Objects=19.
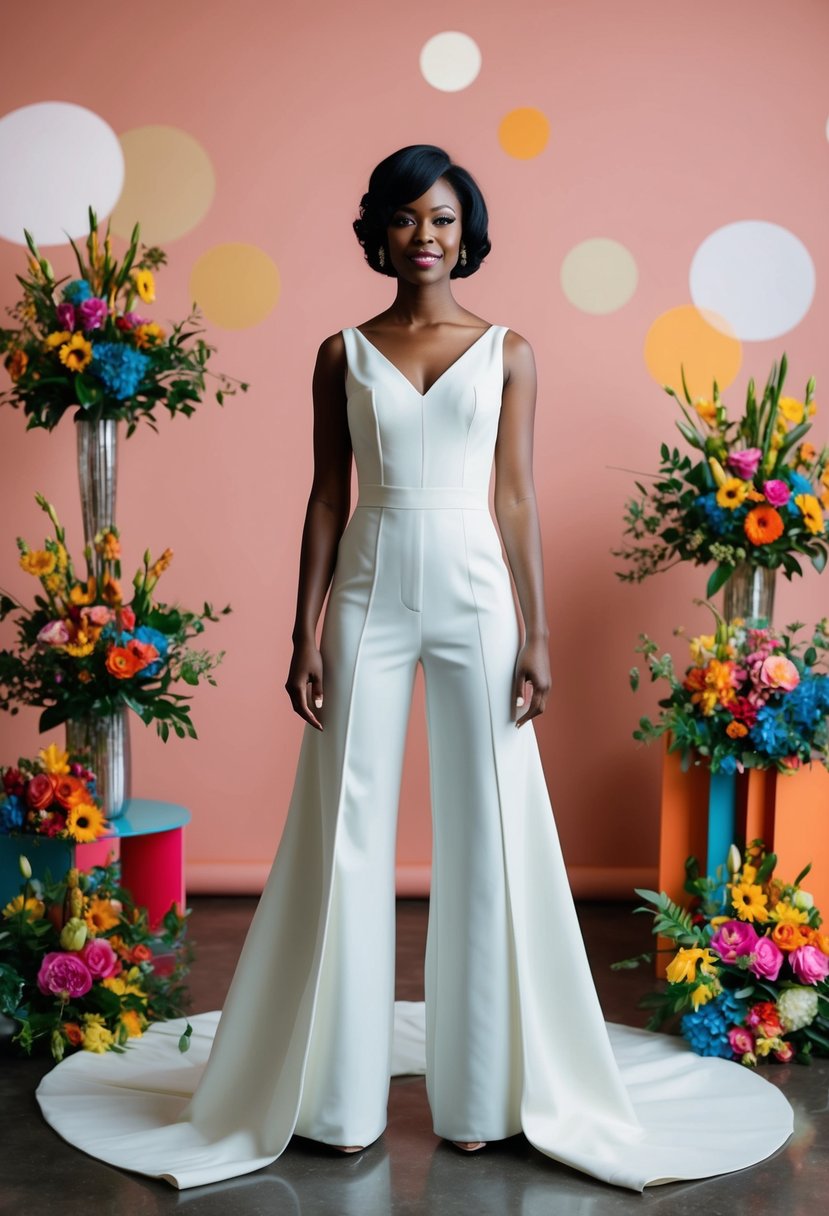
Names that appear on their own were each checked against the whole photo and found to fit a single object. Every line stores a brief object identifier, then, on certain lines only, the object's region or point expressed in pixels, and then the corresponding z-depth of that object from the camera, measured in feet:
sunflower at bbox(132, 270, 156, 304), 10.60
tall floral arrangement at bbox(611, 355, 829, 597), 10.51
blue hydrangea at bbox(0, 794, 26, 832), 9.74
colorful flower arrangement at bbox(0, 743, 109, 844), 9.63
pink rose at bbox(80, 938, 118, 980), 9.18
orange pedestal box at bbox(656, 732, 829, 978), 9.96
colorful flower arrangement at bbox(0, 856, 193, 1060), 9.08
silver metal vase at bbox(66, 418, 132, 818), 10.95
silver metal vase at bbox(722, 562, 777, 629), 11.04
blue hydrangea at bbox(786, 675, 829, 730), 9.78
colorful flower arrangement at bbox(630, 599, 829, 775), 9.82
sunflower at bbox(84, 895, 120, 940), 9.44
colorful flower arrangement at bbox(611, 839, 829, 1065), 9.16
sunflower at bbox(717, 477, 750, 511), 10.53
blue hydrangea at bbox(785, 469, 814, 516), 10.47
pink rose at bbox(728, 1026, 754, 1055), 9.11
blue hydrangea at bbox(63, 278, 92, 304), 10.60
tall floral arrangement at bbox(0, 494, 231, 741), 10.19
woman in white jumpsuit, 7.40
